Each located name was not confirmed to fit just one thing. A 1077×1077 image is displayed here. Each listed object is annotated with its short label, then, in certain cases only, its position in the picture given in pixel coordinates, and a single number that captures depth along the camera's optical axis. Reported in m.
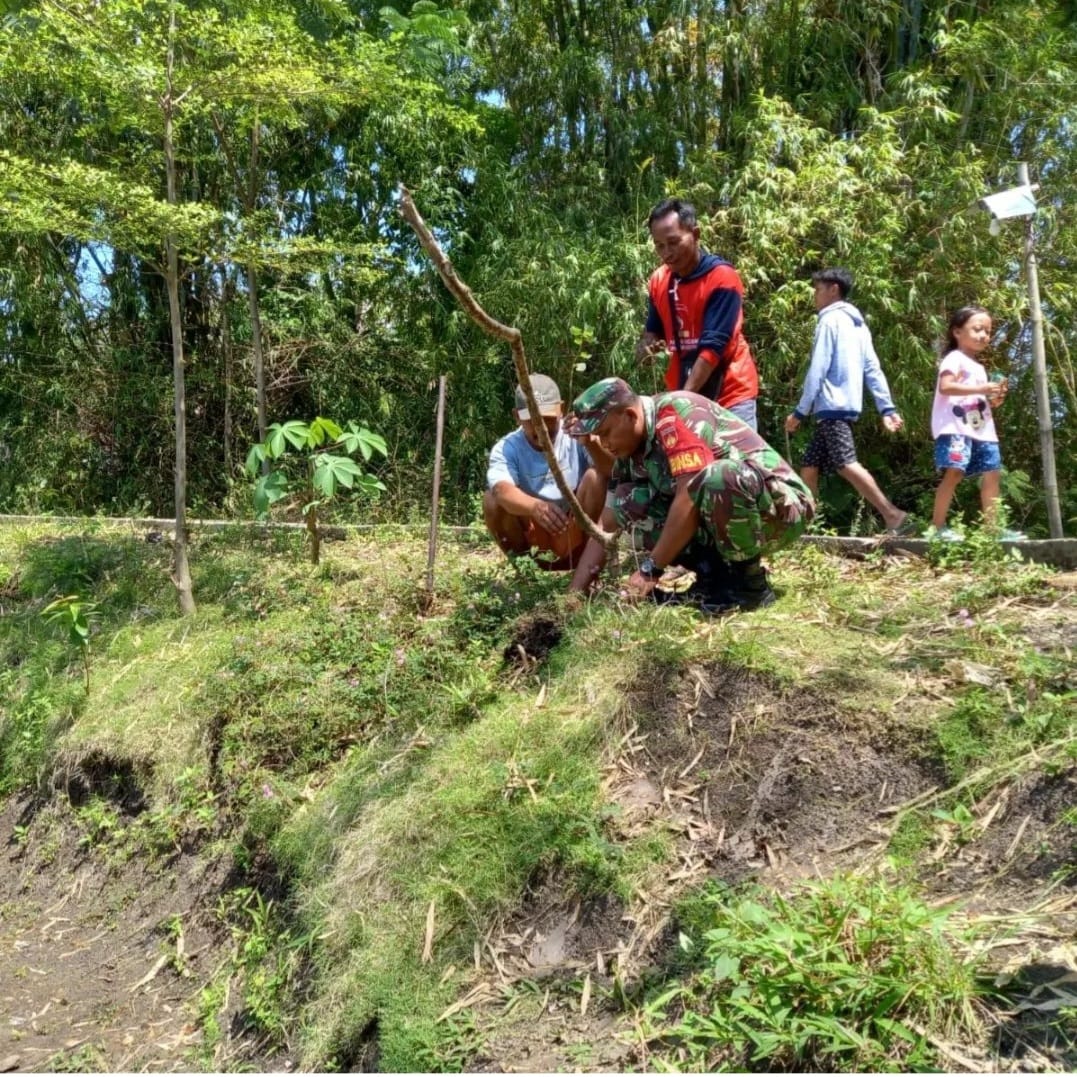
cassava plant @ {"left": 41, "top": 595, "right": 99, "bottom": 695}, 5.41
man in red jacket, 4.71
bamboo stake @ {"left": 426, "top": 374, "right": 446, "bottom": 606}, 5.12
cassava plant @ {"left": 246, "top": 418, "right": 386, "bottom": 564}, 5.13
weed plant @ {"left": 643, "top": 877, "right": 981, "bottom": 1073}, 2.15
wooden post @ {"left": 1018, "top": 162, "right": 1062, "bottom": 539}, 5.37
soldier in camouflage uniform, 3.89
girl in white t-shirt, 5.20
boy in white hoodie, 5.48
